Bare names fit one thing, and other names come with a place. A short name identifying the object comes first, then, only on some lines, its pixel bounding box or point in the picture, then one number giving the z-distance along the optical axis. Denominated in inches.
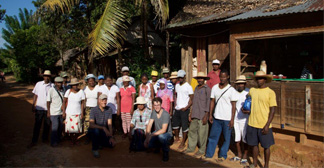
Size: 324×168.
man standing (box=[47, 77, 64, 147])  219.3
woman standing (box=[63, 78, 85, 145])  219.1
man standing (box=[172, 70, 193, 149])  214.8
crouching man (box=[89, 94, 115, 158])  201.0
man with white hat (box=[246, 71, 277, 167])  160.2
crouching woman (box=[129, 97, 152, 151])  206.4
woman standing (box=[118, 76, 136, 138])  237.5
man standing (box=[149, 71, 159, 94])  250.5
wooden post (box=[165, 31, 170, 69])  411.4
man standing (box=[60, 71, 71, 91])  258.9
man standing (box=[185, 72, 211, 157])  200.4
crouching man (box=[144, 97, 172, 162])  191.9
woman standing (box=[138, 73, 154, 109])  241.3
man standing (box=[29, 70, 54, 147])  223.3
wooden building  199.2
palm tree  275.1
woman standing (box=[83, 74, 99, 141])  228.5
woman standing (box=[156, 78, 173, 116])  229.5
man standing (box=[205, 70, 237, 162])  187.5
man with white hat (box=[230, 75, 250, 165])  187.9
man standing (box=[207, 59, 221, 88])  235.3
